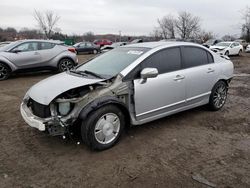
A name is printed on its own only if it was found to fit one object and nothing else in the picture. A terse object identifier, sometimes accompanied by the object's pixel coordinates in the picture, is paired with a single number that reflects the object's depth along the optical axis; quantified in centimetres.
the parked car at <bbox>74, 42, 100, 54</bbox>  2000
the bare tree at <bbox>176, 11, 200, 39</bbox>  4416
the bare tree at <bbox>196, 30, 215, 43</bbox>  4296
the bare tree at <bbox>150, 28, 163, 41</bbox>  4757
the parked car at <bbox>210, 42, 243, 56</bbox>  1621
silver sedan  259
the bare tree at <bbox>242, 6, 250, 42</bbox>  3753
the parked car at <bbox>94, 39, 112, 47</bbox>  2621
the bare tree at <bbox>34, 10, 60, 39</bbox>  3710
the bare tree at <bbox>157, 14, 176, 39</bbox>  4588
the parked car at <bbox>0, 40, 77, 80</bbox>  681
